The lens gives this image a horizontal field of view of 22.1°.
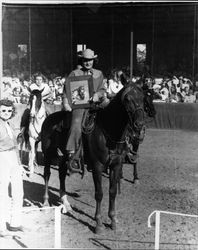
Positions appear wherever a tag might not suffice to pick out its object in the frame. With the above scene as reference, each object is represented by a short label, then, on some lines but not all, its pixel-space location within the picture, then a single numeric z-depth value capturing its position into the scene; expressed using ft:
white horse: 36.55
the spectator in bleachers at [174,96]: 57.41
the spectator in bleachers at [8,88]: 50.17
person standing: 21.06
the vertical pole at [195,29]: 60.77
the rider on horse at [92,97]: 24.26
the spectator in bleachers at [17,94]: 54.32
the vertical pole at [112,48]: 81.06
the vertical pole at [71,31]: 73.06
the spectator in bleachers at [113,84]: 57.27
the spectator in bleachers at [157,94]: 57.72
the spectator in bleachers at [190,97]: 56.59
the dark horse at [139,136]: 21.97
